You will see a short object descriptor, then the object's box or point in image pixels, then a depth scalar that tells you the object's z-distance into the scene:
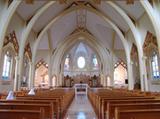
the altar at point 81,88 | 13.03
